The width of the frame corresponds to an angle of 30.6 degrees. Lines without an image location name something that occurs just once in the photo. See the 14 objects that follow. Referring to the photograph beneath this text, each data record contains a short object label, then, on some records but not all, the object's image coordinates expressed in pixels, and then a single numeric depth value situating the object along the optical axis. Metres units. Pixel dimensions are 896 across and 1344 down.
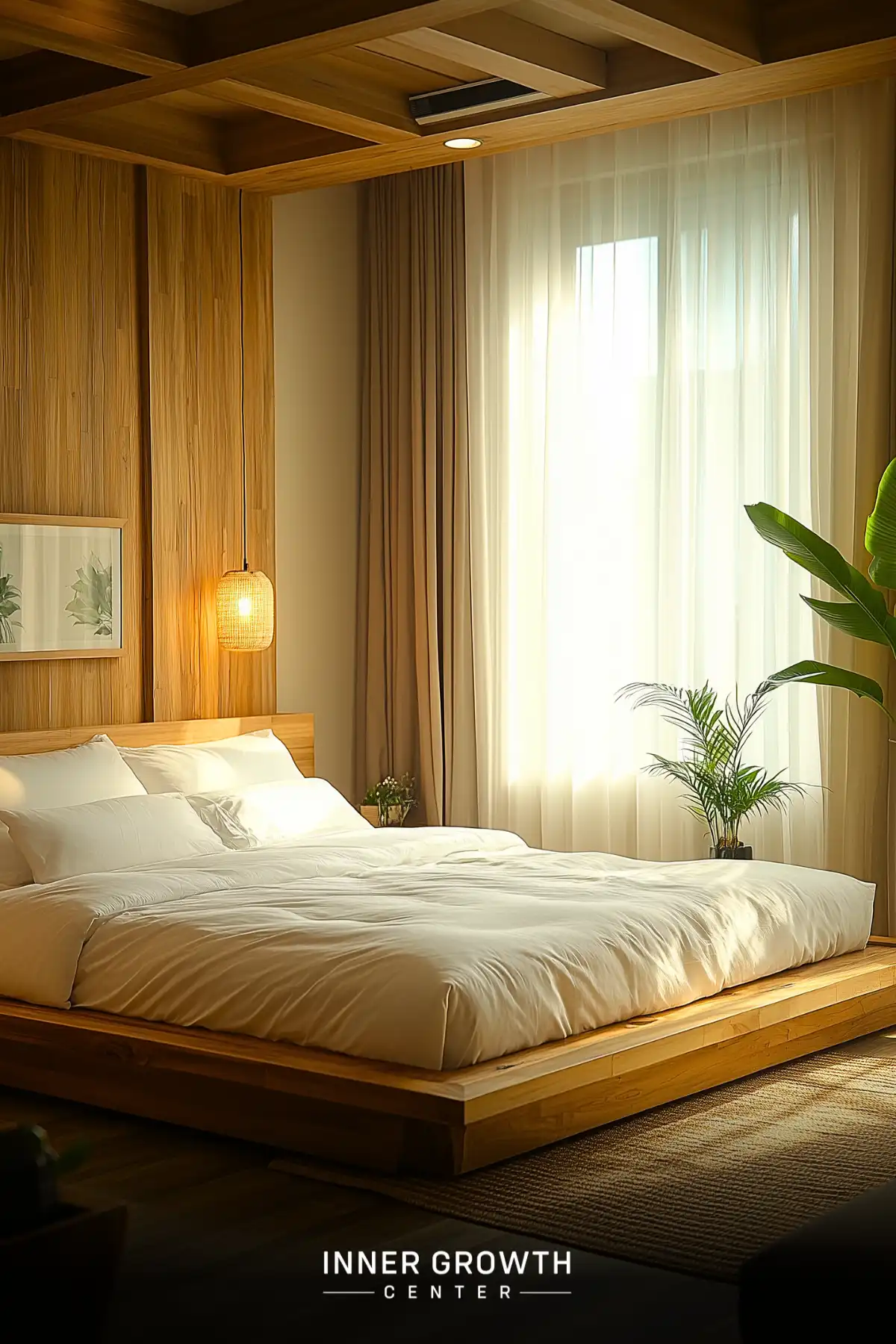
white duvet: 3.70
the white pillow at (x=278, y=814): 5.28
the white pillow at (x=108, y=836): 4.67
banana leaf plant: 5.07
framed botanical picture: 5.40
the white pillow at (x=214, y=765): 5.50
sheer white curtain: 5.89
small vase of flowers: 6.44
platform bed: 3.54
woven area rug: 3.23
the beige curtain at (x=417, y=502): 6.79
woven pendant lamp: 6.07
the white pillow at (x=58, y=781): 4.74
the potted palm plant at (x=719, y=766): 5.75
